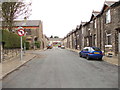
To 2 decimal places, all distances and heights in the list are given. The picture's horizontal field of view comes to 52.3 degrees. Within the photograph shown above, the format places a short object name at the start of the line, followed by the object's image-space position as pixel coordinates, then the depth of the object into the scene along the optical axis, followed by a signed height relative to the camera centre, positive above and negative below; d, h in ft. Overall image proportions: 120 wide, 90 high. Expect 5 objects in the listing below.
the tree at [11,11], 51.34 +15.13
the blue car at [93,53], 40.86 -2.82
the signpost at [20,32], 37.22 +4.09
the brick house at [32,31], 135.64 +15.85
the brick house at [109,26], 46.78 +7.98
